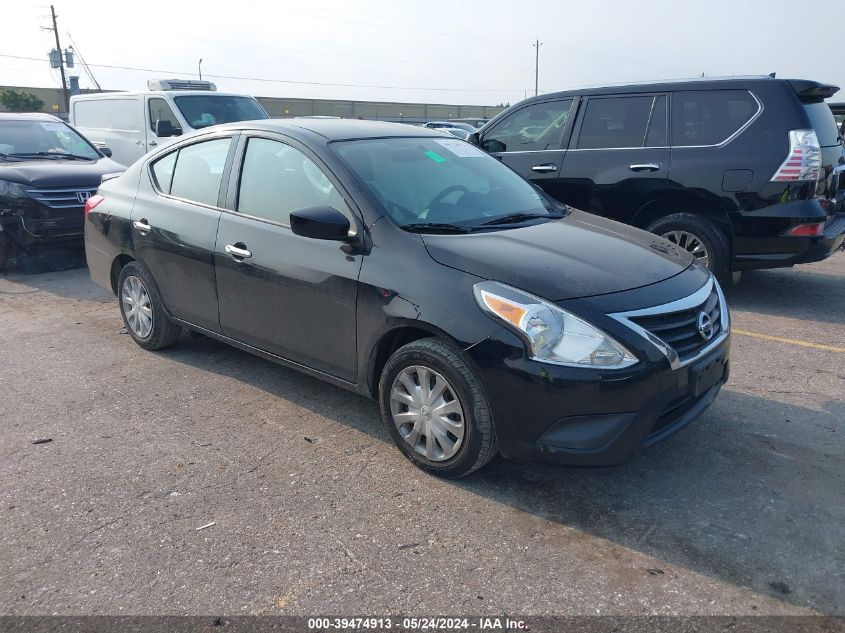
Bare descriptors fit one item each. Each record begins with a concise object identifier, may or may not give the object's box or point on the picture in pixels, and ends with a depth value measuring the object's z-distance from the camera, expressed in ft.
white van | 37.93
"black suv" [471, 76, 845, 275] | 19.63
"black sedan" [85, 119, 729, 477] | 10.09
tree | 159.53
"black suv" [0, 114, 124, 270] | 25.96
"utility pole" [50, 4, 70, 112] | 160.55
